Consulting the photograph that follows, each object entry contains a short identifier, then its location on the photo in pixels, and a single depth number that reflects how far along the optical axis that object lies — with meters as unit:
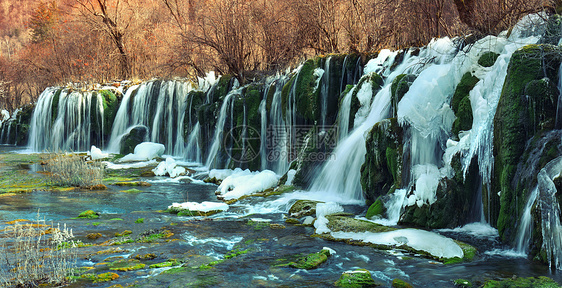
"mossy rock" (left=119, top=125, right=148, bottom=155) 21.56
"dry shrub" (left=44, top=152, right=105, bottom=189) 13.47
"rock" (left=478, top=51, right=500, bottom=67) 8.71
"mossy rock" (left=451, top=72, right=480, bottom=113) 8.76
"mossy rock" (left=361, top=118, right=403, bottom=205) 9.42
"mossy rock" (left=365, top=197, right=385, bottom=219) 8.86
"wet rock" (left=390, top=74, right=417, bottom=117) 9.91
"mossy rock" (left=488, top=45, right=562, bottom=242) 6.98
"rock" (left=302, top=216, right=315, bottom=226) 8.86
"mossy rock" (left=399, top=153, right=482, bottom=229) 7.96
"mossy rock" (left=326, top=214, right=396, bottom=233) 7.82
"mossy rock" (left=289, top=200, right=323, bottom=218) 9.56
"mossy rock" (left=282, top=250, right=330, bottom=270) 6.38
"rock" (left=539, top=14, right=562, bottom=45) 8.20
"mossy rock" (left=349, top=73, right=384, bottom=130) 11.67
